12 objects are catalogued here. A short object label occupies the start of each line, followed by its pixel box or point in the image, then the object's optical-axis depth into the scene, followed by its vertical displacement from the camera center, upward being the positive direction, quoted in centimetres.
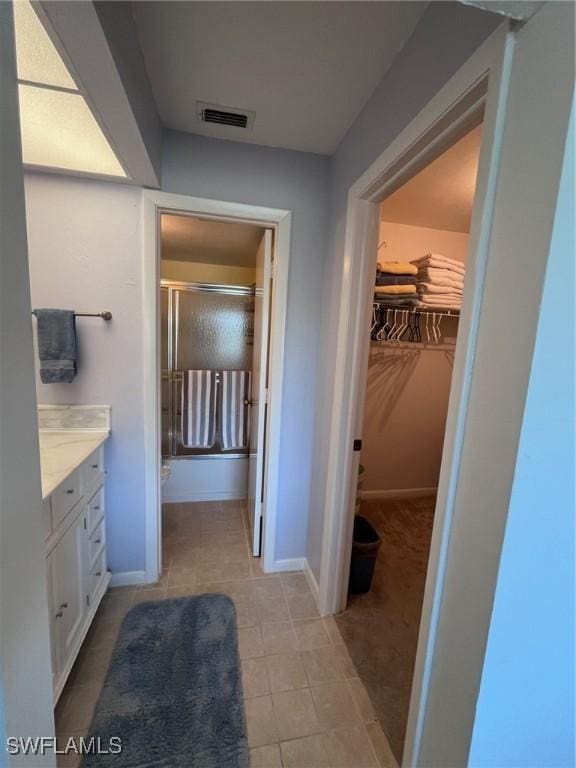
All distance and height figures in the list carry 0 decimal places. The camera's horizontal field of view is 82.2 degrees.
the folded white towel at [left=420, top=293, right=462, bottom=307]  238 +33
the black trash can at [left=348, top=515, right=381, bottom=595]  185 -122
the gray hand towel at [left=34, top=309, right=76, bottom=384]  157 -9
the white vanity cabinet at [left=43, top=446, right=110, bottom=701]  119 -96
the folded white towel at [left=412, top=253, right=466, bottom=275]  235 +59
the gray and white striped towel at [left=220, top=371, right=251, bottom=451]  297 -67
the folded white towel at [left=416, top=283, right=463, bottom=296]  237 +41
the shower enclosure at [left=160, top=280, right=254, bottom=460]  291 -7
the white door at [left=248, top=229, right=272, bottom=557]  194 -28
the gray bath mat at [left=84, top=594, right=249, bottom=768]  113 -143
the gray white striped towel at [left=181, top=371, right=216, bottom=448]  294 -66
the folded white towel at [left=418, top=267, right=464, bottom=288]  236 +49
